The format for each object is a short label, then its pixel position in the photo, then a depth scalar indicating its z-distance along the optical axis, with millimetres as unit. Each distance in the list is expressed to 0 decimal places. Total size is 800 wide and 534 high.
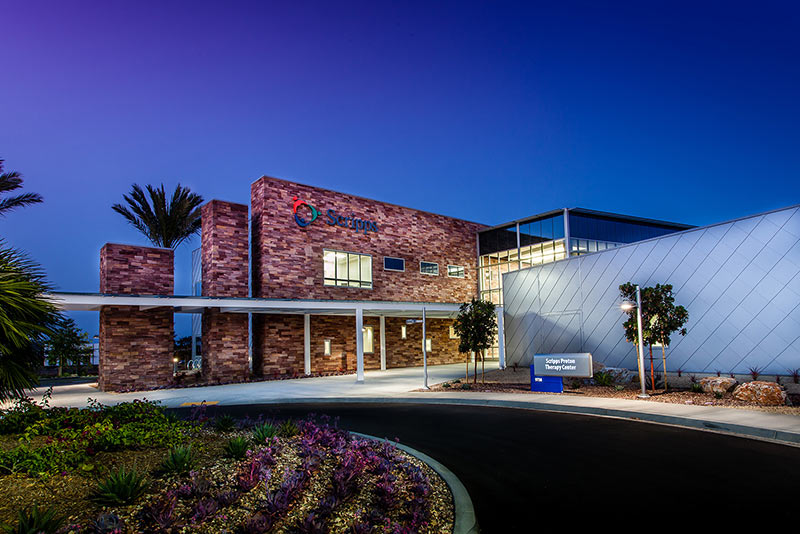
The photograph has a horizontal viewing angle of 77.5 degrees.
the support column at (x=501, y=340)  26752
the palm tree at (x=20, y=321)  5555
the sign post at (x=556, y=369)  15150
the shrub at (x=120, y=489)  4555
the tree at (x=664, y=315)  15023
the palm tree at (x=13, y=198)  21266
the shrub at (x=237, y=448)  6125
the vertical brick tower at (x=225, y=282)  22531
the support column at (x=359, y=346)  22578
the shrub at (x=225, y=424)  7789
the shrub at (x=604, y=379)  16594
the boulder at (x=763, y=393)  11867
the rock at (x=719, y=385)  13578
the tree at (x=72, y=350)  33500
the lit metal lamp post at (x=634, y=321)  15422
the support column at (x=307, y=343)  25734
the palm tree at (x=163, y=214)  32031
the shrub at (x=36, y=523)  3641
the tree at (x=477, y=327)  18766
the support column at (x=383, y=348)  29250
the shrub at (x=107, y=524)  3904
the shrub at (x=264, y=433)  7051
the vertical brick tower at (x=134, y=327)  19938
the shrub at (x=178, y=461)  5414
